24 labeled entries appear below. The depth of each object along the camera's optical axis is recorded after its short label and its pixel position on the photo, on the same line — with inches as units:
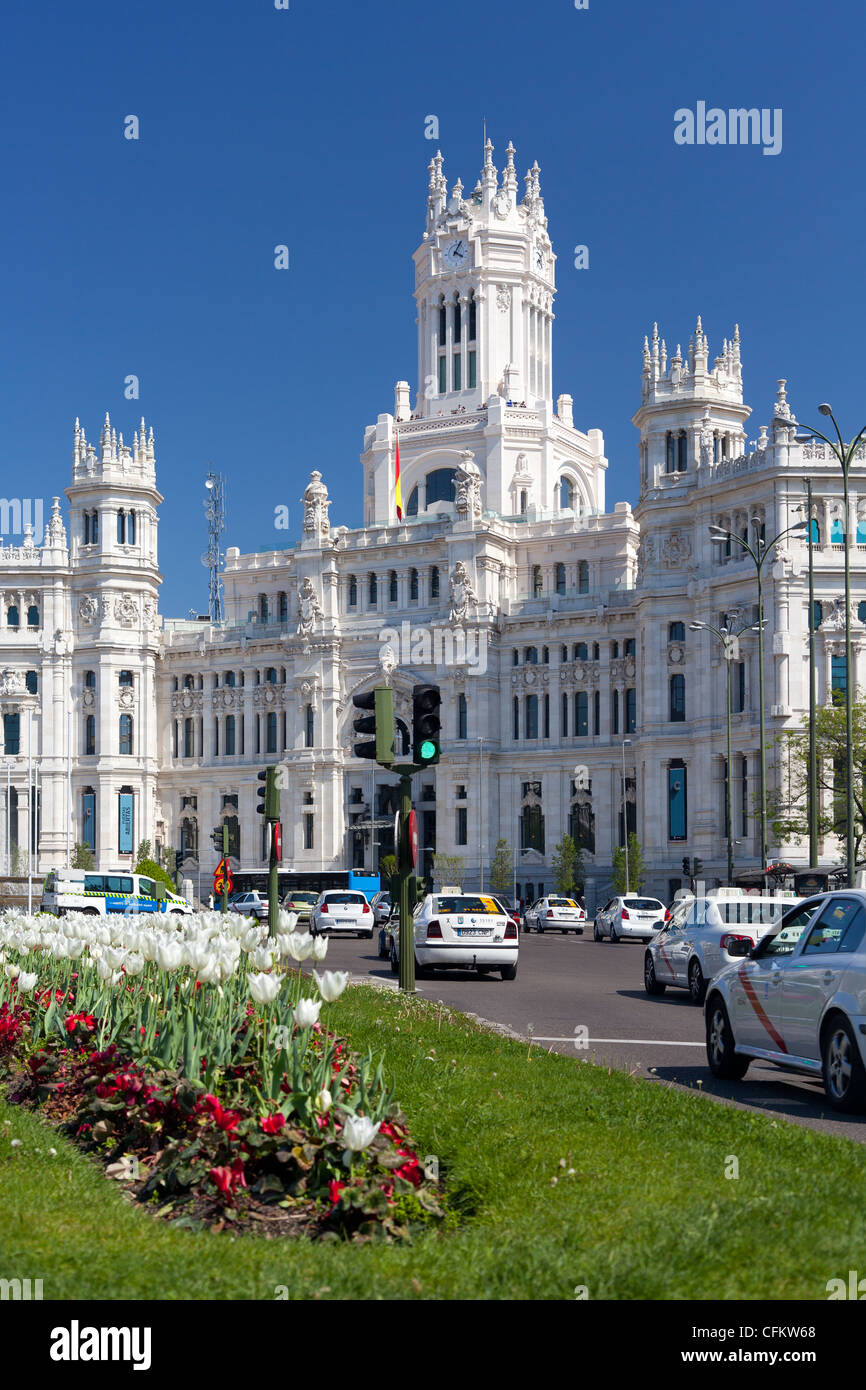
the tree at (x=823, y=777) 2091.5
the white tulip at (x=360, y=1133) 281.0
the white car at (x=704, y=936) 858.8
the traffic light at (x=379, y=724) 748.0
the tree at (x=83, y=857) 3710.6
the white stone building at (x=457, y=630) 3083.2
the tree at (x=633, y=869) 2982.3
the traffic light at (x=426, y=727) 758.6
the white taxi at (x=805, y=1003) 463.2
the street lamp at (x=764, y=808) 1898.4
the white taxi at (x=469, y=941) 1095.6
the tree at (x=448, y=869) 3326.8
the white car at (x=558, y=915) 2386.8
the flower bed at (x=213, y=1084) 300.2
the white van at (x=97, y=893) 1994.3
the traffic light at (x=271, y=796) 1035.9
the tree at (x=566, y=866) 3211.1
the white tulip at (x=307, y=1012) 333.4
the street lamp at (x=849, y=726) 1450.5
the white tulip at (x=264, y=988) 358.0
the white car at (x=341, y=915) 2055.9
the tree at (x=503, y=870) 3361.2
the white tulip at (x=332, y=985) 360.2
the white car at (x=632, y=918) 1979.6
